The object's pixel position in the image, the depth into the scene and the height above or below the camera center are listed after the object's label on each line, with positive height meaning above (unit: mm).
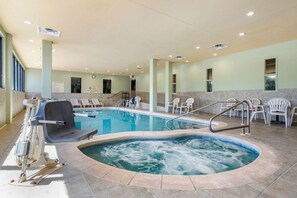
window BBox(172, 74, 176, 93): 12033 +945
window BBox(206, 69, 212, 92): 9703 +950
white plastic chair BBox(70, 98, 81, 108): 14195 -508
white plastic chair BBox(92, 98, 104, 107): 15273 -612
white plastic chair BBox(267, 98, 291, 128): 5489 -316
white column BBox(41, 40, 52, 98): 6090 +838
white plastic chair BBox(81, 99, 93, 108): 14597 -594
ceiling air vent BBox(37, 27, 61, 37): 5277 +2014
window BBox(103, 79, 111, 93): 16641 +979
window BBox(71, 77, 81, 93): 15000 +950
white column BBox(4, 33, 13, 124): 5512 +644
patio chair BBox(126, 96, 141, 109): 13412 -531
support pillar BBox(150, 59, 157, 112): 9625 +649
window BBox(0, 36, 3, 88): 5238 +666
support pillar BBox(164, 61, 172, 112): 10195 +857
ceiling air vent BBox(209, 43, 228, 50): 6953 +2066
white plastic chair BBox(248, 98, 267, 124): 7097 -230
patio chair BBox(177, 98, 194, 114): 9356 -458
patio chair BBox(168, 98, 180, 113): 9727 -404
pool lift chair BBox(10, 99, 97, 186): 1933 -511
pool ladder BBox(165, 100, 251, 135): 4188 -690
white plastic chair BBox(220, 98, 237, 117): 8105 -413
